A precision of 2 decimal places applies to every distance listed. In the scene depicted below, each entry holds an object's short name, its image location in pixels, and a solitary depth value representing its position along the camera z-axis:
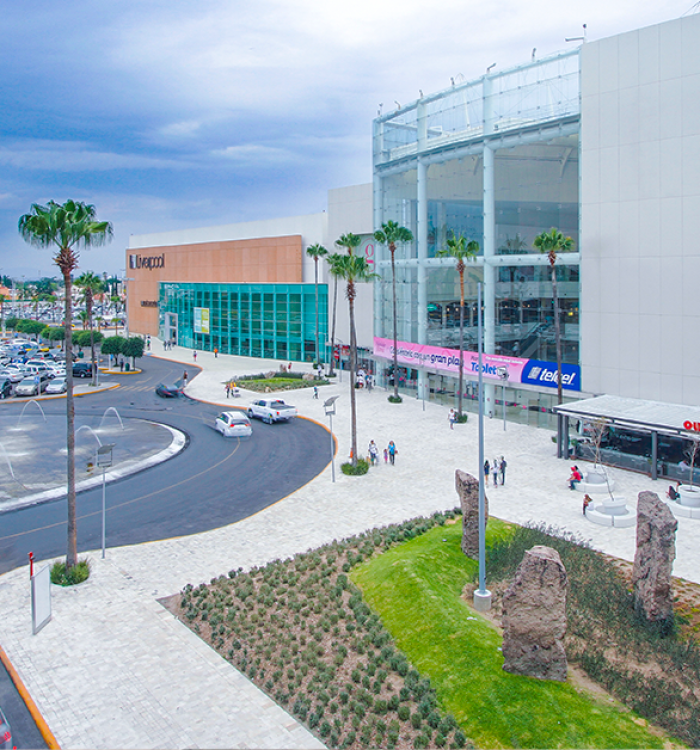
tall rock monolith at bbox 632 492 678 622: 16.80
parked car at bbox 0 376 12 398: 57.84
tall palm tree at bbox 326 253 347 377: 38.44
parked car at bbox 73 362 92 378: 70.00
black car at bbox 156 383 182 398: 57.53
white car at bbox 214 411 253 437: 41.53
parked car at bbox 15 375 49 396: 58.31
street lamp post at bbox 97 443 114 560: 22.36
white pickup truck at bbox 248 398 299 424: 46.44
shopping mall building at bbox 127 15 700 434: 34.34
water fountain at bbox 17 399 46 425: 47.42
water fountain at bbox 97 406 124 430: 45.25
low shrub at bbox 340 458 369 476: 32.91
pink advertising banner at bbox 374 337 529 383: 44.22
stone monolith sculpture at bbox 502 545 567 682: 14.27
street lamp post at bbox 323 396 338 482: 31.40
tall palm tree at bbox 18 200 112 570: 19.78
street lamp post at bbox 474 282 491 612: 17.61
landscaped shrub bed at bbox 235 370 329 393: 60.81
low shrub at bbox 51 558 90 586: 20.16
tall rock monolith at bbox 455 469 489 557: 21.00
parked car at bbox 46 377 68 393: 59.44
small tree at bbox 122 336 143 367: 74.31
